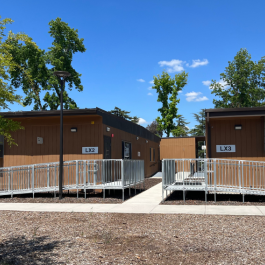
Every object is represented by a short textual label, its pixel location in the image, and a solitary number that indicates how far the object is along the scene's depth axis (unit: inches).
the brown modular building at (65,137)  524.7
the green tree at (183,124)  2680.6
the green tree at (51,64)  1289.4
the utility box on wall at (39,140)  547.8
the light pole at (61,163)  450.6
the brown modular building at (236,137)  482.3
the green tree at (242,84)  1571.1
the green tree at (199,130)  2540.8
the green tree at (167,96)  1608.0
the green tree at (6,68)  390.9
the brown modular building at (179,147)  1108.5
